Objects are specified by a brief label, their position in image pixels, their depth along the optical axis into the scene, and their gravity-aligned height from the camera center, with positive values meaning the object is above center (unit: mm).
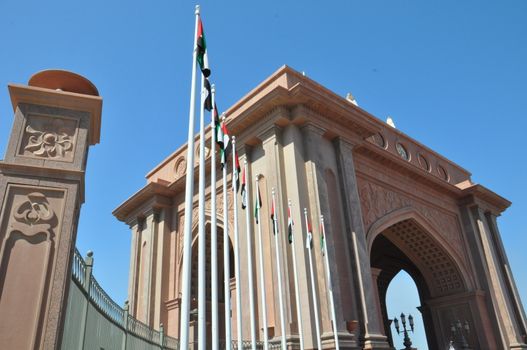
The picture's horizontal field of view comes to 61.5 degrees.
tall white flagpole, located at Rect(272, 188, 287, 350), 8328 +1151
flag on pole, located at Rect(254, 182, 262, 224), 9084 +3423
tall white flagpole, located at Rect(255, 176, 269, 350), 7343 +1650
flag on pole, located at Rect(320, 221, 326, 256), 11469 +3300
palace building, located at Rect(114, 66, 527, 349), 12477 +5422
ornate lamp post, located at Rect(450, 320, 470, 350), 18453 +1574
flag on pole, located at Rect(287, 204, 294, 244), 10457 +3279
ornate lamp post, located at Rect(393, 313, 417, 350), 17364 +1875
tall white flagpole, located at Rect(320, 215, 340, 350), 10342 +2060
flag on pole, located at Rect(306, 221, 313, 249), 10953 +3231
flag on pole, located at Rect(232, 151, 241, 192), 7811 +3520
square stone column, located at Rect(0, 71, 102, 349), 4133 +1878
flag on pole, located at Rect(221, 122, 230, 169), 6727 +3389
